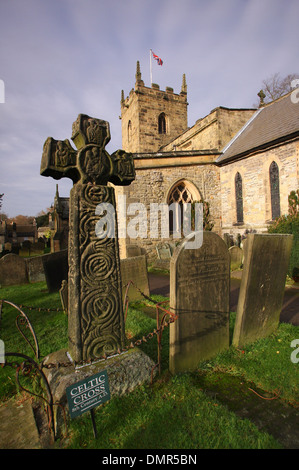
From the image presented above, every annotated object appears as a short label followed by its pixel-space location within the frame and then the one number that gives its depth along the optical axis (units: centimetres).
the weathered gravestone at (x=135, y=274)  614
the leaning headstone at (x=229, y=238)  1262
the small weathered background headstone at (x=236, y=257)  995
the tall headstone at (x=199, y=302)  304
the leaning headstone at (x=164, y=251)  1222
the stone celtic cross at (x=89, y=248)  257
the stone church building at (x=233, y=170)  1119
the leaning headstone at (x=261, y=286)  360
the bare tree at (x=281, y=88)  2214
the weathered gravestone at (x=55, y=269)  735
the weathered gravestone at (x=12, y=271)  902
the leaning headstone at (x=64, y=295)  537
